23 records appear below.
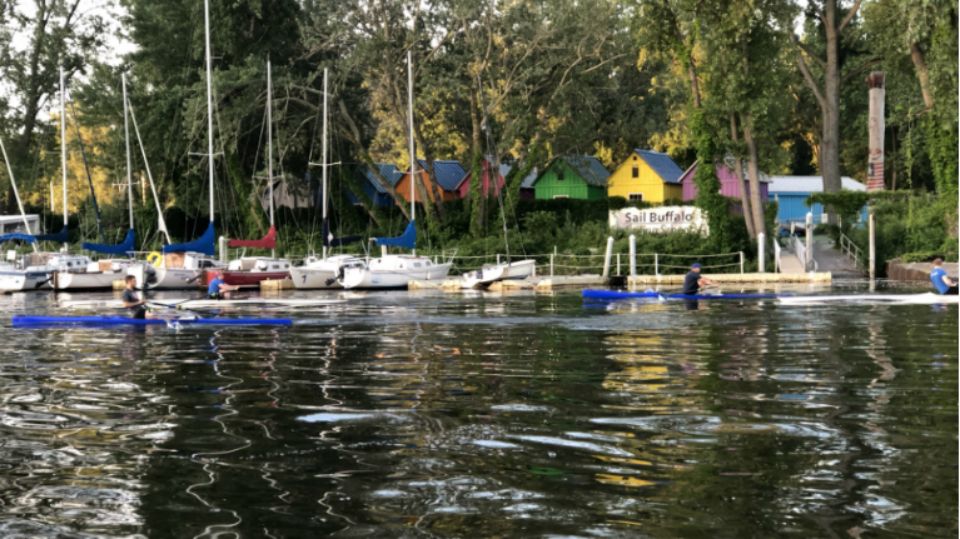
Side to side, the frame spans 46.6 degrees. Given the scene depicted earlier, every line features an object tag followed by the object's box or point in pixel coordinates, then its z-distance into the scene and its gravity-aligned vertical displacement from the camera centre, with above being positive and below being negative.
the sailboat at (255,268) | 50.44 -0.70
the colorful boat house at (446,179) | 79.75 +5.27
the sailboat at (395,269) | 48.94 -0.82
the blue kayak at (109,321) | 28.02 -1.69
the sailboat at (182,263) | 48.72 -0.43
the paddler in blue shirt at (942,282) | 32.03 -1.12
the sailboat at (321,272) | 49.62 -0.89
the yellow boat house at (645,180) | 79.19 +4.88
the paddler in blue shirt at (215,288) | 41.53 -1.29
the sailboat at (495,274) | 47.81 -1.04
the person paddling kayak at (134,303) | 28.33 -1.23
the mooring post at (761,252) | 48.47 -0.27
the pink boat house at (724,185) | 78.19 +4.38
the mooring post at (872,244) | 48.31 +0.01
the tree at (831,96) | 62.34 +8.40
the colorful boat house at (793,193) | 82.69 +3.90
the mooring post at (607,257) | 48.13 -0.39
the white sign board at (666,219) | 53.94 +1.38
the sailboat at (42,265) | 50.47 -0.44
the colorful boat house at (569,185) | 81.25 +4.67
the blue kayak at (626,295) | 34.72 -1.52
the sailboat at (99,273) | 50.53 -0.83
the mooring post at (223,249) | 54.94 +0.22
